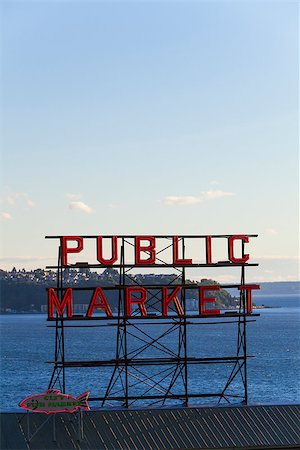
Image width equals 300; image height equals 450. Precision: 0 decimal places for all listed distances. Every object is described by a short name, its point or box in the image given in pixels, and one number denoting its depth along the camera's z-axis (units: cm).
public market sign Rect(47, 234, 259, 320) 5966
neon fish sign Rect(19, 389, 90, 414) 5300
